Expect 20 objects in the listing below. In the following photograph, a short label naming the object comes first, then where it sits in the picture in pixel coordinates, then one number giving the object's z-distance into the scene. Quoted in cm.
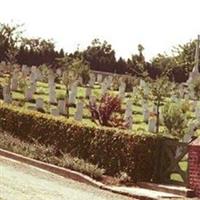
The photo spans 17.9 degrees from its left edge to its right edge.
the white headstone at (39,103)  2823
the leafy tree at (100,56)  8031
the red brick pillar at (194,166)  1619
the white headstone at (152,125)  2619
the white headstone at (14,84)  3496
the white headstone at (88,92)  3647
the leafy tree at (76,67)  4608
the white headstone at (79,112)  2683
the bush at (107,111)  2370
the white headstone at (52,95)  3222
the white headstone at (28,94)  3165
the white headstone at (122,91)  3736
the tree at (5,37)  6211
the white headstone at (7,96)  2903
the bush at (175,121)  2477
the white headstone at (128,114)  2625
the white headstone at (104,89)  3761
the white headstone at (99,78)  5278
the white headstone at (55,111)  2637
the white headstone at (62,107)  2876
